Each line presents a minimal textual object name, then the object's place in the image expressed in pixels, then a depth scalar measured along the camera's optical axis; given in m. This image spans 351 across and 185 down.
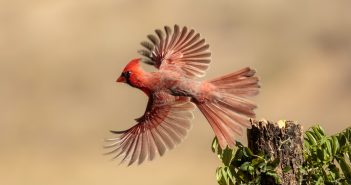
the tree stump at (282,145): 7.83
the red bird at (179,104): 8.56
